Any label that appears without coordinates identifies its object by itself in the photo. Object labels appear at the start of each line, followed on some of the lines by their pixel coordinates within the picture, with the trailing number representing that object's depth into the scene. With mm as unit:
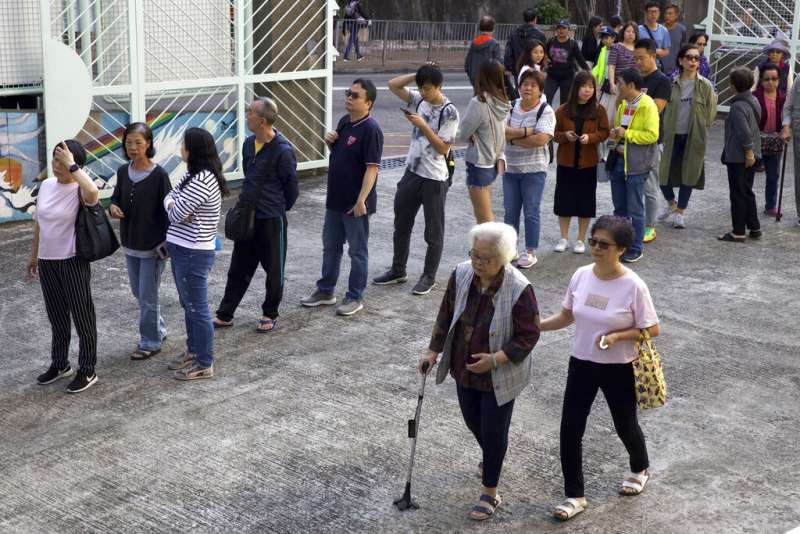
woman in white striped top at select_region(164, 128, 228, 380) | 7375
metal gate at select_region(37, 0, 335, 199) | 11109
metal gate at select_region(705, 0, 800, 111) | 17625
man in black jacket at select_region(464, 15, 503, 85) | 17141
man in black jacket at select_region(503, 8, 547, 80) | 17047
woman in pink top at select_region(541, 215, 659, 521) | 5590
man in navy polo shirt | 8758
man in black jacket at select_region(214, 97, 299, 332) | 8273
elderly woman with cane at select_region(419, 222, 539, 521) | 5500
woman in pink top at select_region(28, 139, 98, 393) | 7230
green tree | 31953
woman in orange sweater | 10156
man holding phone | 9195
